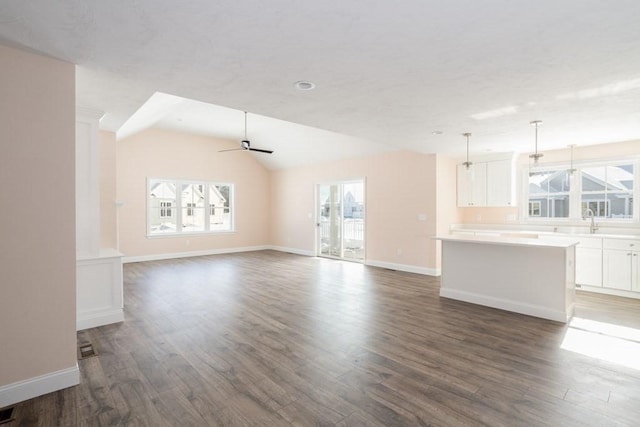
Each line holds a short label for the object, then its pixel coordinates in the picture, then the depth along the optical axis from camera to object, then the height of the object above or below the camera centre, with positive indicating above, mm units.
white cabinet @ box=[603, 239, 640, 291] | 4793 -809
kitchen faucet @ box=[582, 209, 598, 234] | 5586 -121
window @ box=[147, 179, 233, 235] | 8445 +128
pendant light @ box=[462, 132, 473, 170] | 4596 +1160
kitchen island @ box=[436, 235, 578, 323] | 3867 -832
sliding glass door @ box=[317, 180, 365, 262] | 8156 -229
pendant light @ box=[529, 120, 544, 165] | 4047 +1148
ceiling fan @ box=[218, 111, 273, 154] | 6396 +1327
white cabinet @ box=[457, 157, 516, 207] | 6395 +554
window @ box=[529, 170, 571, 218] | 6020 +365
